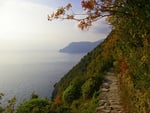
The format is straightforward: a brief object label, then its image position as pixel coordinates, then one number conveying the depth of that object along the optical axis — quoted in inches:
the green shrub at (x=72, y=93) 257.7
